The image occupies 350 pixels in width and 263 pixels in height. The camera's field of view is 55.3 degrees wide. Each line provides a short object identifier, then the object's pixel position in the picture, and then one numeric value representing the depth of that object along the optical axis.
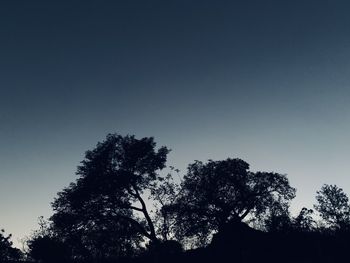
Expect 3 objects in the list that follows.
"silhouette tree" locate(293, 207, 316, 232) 29.82
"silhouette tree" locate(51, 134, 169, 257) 42.69
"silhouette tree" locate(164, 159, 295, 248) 50.72
